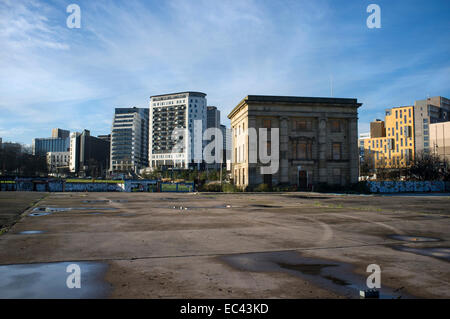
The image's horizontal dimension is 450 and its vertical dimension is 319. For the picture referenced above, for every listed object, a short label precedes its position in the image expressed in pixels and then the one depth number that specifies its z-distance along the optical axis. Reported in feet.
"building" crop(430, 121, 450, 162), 382.87
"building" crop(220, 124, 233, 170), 595.06
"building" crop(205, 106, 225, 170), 586.12
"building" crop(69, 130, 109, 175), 578.08
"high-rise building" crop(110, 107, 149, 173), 584.81
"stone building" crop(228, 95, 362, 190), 175.52
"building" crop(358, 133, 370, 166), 556.51
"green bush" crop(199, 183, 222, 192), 179.42
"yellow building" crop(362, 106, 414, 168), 480.64
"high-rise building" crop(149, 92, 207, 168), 543.80
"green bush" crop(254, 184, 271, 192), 164.45
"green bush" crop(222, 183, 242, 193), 169.07
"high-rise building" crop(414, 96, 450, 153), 467.11
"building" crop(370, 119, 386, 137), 544.58
